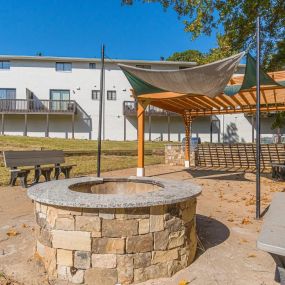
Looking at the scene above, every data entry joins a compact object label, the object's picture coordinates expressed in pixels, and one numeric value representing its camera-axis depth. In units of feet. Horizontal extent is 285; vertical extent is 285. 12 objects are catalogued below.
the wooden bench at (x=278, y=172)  32.76
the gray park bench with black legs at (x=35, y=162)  24.67
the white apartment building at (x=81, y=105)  87.66
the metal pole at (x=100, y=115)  22.15
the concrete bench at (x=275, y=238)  6.06
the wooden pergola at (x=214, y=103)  27.15
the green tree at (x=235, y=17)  33.41
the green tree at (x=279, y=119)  41.16
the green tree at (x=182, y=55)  137.26
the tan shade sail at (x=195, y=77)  18.66
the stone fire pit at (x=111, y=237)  9.82
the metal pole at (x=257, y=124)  17.29
